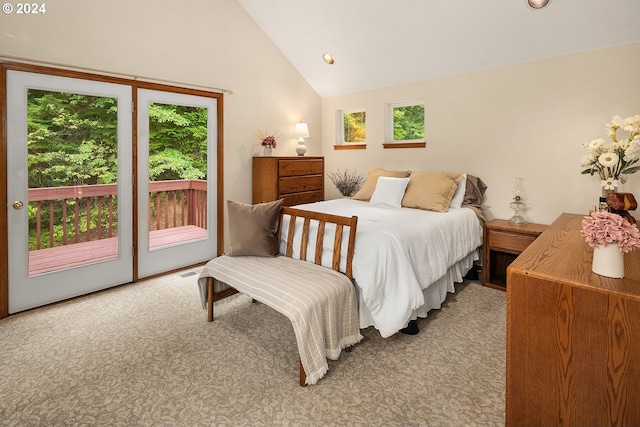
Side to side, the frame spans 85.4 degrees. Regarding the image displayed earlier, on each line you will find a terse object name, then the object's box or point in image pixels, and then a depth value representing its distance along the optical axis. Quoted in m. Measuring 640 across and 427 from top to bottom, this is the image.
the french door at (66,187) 2.74
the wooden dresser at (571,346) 1.19
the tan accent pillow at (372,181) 3.92
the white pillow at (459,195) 3.49
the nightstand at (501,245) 3.14
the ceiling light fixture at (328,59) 4.37
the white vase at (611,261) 1.31
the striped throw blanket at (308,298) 1.87
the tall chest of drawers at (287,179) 4.19
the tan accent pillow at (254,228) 2.61
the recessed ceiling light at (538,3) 2.81
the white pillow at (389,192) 3.54
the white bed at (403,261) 2.23
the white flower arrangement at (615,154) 2.02
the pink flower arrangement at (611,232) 1.28
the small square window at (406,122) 4.32
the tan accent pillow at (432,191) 3.33
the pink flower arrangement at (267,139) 4.41
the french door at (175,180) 3.49
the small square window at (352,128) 4.93
